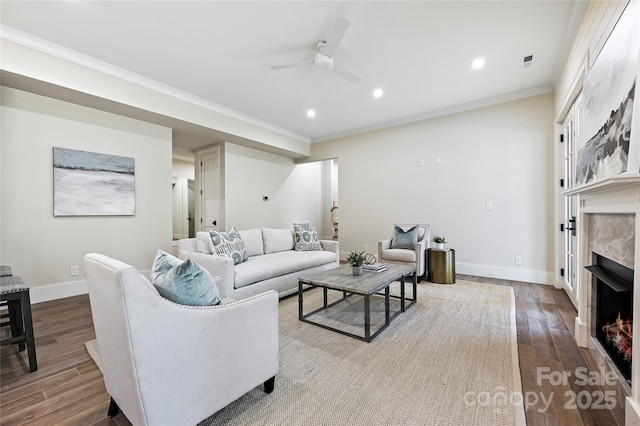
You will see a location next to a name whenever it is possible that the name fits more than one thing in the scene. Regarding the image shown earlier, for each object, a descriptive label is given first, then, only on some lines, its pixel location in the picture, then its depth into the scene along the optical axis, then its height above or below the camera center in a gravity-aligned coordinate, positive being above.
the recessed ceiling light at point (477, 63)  3.08 +1.75
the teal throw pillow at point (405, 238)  4.24 -0.42
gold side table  3.89 -0.80
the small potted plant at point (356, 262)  2.75 -0.51
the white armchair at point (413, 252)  3.94 -0.61
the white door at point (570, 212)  2.89 +0.00
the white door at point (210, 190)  5.39 +0.47
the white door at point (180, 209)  8.74 +0.12
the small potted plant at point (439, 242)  4.12 -0.46
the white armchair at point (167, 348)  1.04 -0.61
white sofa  2.69 -0.60
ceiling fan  2.32 +1.58
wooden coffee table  2.25 -0.65
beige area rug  1.40 -1.06
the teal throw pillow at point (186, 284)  1.27 -0.35
